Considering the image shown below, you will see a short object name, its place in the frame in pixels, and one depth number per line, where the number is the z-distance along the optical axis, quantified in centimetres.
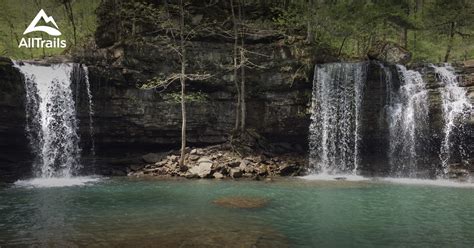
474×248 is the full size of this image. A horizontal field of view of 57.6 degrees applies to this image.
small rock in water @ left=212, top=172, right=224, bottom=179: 2814
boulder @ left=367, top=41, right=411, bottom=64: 3331
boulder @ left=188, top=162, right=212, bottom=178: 2838
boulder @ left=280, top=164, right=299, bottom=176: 2964
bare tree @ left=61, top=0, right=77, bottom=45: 3993
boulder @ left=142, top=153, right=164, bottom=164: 3120
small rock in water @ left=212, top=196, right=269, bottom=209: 1805
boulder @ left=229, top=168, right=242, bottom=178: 2822
